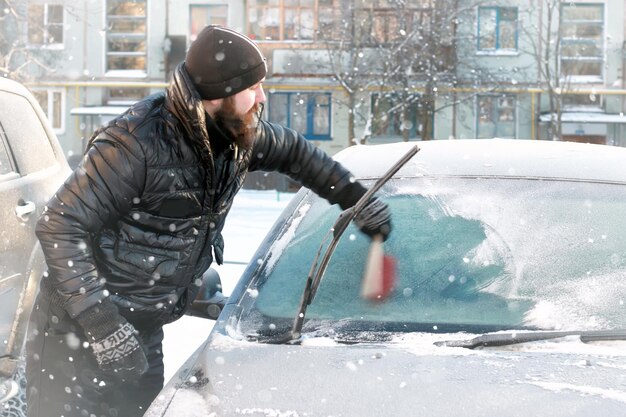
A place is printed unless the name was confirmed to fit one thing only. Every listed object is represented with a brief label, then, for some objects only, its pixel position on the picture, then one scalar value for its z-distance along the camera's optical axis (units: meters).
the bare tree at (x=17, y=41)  26.56
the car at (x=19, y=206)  4.30
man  2.68
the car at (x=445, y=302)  2.02
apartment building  35.06
